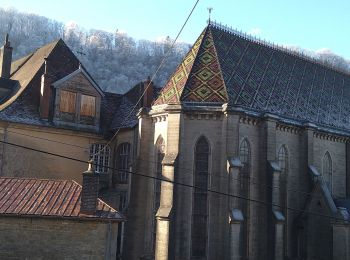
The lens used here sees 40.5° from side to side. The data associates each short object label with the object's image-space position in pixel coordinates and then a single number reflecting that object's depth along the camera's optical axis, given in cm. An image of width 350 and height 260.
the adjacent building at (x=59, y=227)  1741
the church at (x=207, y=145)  2342
